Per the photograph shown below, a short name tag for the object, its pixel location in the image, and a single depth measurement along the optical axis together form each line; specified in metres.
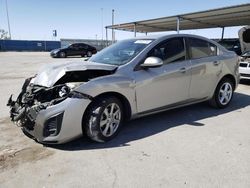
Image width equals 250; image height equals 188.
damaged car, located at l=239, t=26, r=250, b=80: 6.32
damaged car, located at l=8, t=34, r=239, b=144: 2.59
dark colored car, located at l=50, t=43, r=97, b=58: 18.33
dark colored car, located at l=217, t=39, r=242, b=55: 10.97
